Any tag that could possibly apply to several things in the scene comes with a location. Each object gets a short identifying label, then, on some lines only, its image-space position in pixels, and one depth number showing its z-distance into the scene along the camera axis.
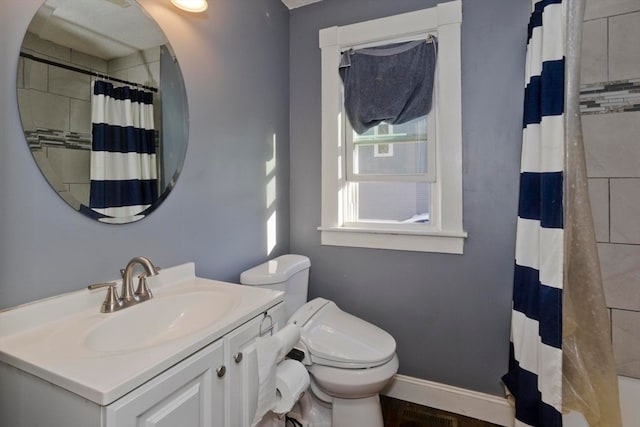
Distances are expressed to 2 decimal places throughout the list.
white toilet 1.34
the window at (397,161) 1.66
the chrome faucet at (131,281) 0.97
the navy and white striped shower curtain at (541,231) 1.20
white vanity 0.62
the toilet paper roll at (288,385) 1.09
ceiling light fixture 1.18
